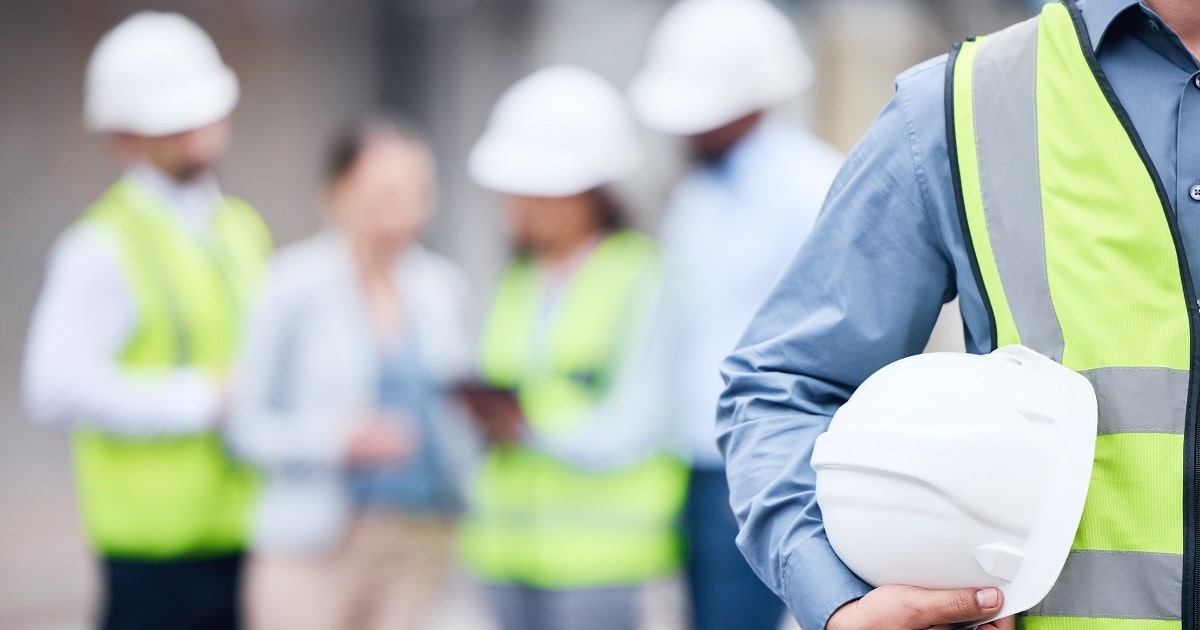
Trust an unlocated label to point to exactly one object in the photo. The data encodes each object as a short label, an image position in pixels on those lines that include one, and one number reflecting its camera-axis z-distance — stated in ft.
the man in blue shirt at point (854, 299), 10.51
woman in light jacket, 32.53
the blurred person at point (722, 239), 28.27
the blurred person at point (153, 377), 30.86
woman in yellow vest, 29.25
